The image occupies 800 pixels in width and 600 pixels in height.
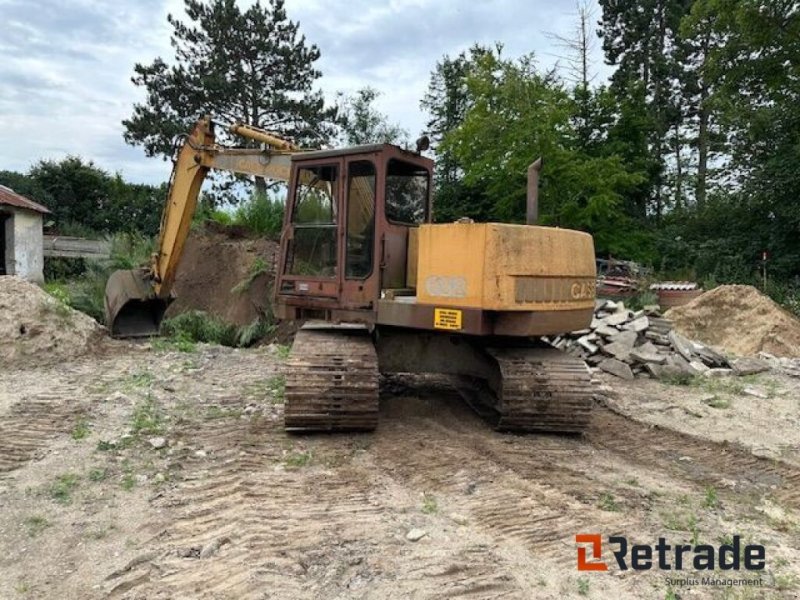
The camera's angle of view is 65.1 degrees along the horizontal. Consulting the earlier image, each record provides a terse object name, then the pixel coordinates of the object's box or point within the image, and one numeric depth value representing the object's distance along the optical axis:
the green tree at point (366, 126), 29.45
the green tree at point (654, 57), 26.06
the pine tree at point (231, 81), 25.12
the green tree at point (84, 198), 29.08
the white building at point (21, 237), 19.48
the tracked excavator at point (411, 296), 4.74
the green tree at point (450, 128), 22.24
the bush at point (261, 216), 14.65
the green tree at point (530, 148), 16.69
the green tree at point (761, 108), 16.59
